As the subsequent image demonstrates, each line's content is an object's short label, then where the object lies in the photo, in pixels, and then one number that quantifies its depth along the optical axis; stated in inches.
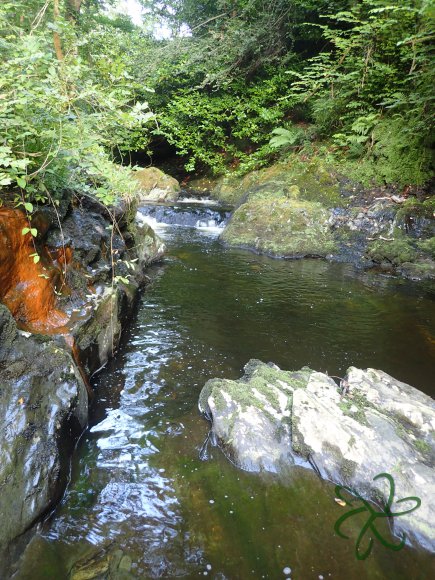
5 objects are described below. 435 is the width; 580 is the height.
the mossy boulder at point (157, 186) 565.6
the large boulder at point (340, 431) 96.7
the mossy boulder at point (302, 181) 390.0
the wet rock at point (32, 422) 82.8
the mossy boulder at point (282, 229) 352.8
